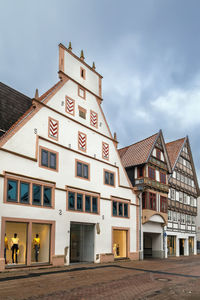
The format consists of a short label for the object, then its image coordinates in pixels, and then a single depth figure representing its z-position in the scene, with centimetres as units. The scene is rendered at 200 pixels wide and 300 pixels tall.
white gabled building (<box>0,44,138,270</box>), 1923
